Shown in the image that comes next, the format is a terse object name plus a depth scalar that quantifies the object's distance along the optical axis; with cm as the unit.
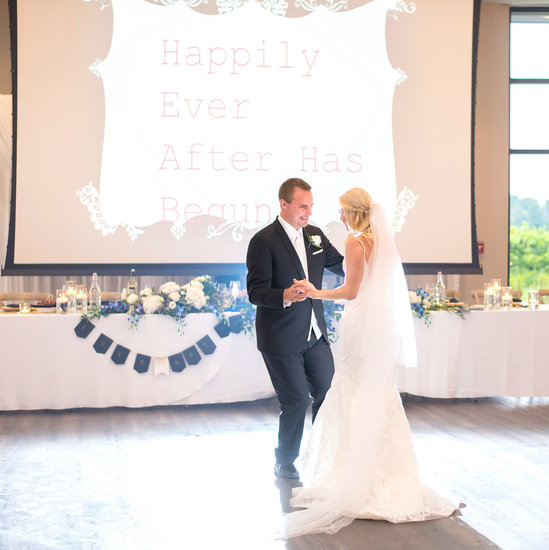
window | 1046
